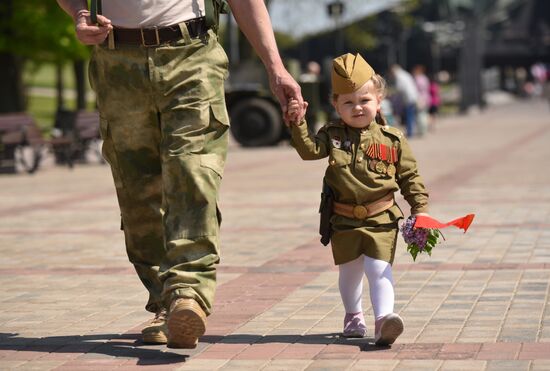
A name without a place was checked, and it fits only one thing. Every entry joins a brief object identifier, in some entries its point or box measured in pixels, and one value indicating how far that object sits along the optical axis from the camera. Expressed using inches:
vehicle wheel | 1079.6
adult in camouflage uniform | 219.3
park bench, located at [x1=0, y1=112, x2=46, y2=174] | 846.5
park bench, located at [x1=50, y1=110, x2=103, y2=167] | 903.1
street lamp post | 1334.9
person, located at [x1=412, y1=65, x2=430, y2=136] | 1255.5
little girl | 227.8
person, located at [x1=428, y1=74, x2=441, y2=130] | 1422.2
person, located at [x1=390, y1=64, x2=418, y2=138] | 1227.2
